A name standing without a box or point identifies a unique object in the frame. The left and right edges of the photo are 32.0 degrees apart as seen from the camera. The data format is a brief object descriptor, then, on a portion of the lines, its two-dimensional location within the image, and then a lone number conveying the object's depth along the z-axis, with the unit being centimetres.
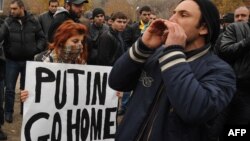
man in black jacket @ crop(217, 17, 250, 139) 428
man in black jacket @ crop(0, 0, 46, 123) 679
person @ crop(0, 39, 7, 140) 594
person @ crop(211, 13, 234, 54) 817
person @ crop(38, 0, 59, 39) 803
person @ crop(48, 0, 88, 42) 554
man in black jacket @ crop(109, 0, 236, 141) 203
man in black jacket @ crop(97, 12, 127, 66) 696
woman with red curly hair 390
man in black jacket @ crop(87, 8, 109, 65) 732
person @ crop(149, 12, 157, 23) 913
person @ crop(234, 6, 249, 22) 584
